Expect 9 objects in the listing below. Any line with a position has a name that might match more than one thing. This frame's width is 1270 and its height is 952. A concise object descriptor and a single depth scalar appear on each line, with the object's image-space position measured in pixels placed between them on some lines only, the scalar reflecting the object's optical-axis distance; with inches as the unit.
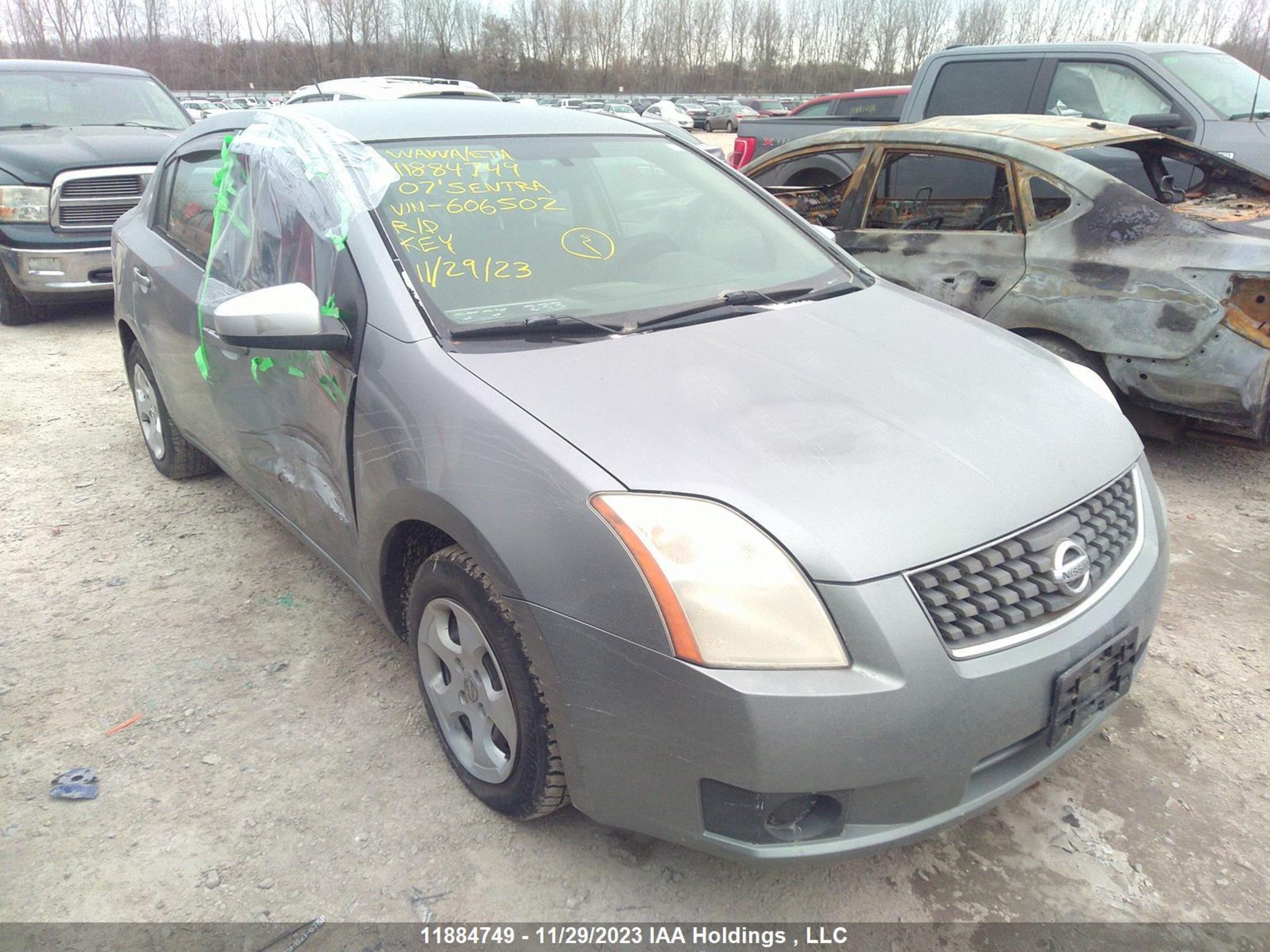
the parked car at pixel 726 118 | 1643.7
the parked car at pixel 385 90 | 406.6
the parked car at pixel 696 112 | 1732.3
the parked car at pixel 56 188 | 267.6
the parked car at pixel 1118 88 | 239.9
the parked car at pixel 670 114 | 1471.5
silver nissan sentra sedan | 67.9
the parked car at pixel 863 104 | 480.1
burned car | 150.0
